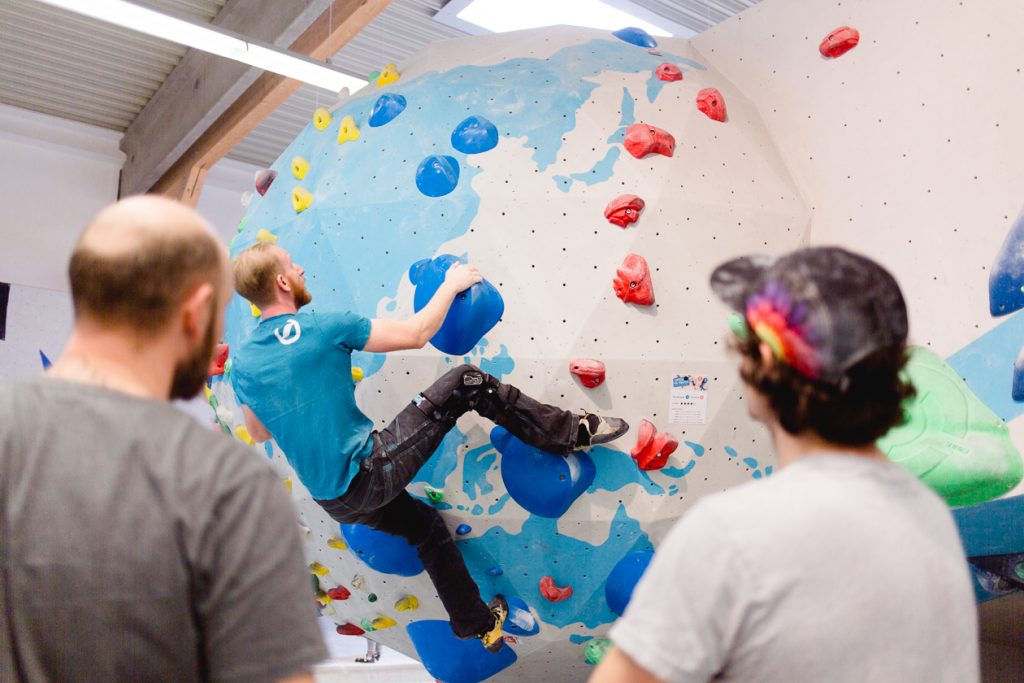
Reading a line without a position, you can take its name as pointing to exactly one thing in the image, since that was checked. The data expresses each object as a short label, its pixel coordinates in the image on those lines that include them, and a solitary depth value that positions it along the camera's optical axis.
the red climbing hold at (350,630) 3.98
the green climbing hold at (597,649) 3.28
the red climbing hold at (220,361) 3.84
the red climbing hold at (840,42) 3.58
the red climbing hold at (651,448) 3.11
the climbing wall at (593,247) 3.16
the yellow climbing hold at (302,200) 3.67
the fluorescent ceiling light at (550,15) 5.95
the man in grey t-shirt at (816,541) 1.17
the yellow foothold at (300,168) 3.87
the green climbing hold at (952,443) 2.51
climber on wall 3.01
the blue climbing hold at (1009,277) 2.94
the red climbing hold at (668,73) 3.66
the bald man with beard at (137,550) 1.17
